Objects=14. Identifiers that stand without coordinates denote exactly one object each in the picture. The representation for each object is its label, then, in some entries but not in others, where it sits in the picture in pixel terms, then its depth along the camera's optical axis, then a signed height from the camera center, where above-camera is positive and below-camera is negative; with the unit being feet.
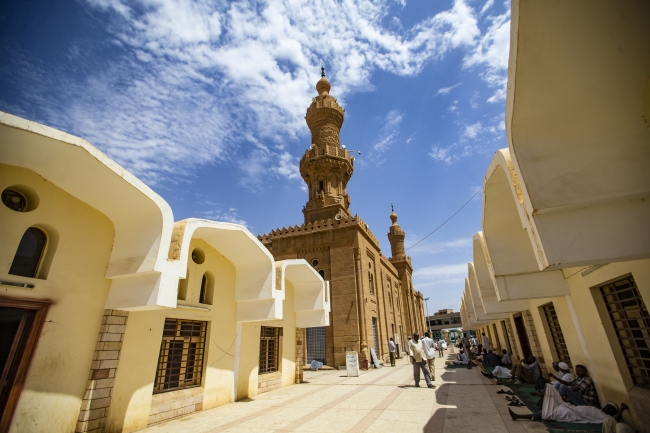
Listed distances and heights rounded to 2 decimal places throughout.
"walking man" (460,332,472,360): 52.90 -2.43
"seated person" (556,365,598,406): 18.99 -3.34
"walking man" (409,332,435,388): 30.30 -1.72
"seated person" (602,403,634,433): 13.07 -3.84
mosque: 56.08 +17.46
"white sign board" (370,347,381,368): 53.64 -2.78
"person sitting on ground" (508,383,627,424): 17.15 -4.17
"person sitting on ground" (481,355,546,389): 28.41 -3.60
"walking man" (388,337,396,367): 57.26 -2.18
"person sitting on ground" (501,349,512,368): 40.24 -3.11
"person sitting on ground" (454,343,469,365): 51.71 -3.51
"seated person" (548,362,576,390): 20.84 -2.60
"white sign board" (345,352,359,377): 43.06 -3.14
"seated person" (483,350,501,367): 44.72 -3.19
